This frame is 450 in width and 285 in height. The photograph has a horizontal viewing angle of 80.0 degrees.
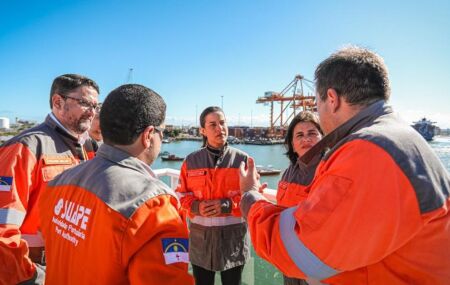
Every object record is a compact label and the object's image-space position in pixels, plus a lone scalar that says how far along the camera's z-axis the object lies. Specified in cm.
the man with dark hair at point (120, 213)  81
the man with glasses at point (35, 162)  126
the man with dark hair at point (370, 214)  75
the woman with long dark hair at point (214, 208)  210
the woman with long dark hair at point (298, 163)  179
